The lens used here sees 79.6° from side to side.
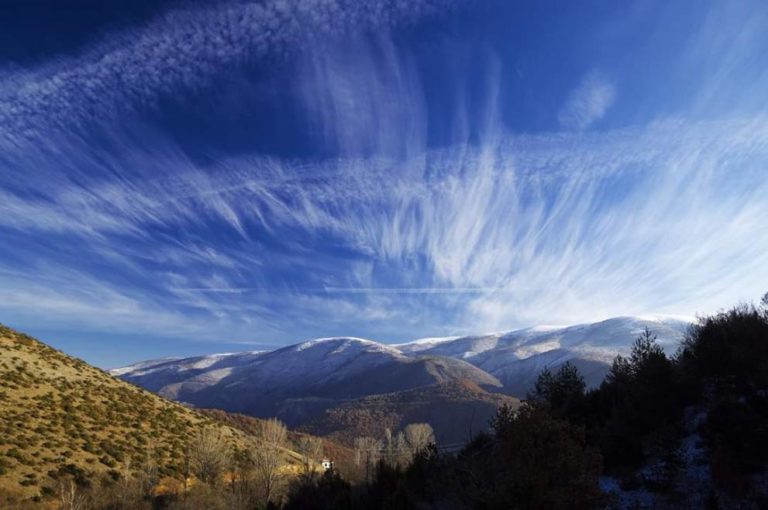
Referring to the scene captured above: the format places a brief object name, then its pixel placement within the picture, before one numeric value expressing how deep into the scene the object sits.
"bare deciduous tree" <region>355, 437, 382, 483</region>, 100.62
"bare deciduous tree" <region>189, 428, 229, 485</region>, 52.97
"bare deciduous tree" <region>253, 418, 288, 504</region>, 55.47
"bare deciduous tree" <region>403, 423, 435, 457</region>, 107.66
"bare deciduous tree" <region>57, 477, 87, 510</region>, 36.22
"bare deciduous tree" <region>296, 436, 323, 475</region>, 80.91
